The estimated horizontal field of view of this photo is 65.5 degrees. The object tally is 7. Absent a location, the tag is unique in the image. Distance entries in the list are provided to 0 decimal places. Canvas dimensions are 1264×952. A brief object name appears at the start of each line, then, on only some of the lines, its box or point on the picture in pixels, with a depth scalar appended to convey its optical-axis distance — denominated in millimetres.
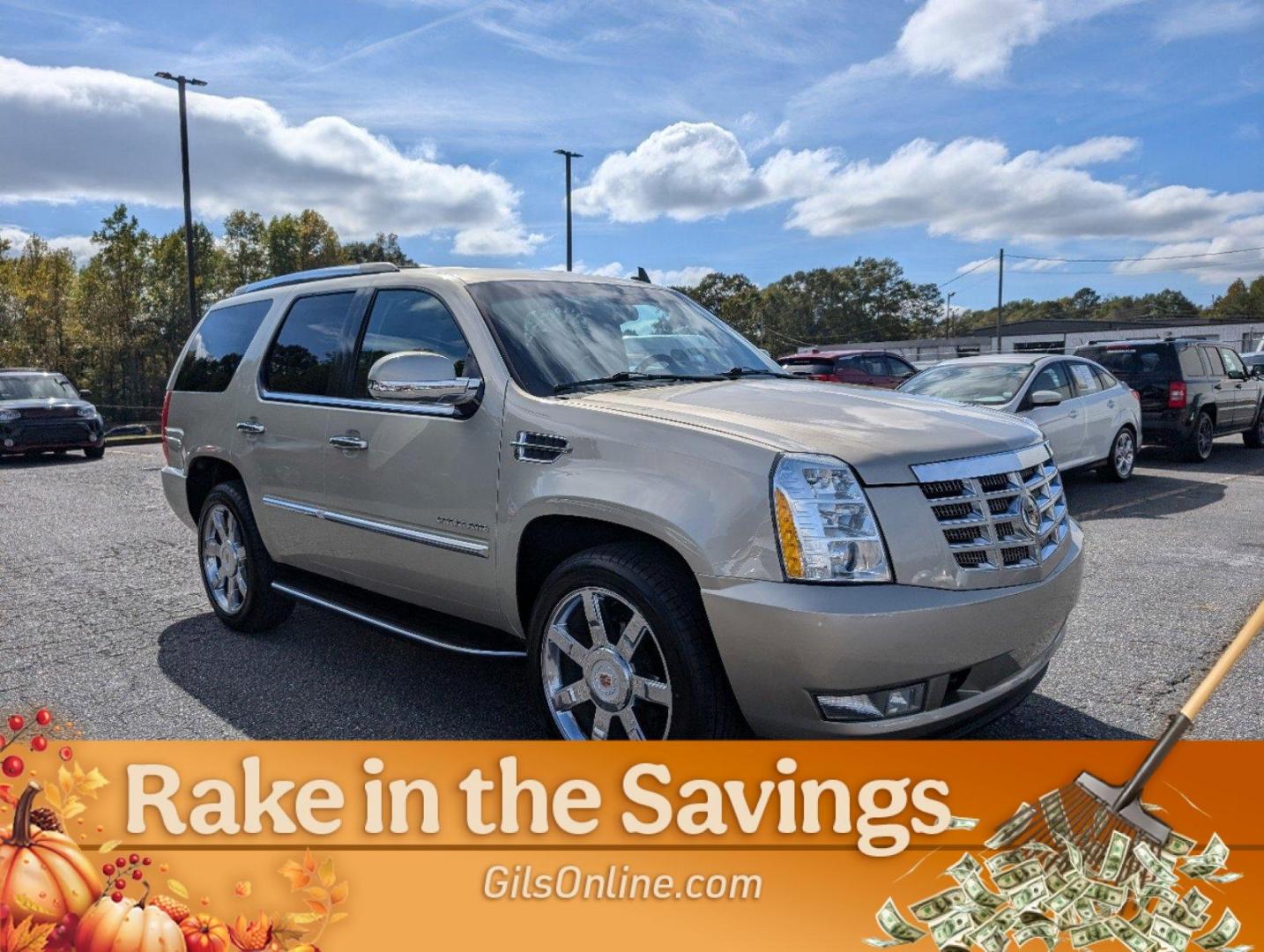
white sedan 9844
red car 17609
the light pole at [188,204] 25938
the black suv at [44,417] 15859
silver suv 2680
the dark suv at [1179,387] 12789
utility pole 67369
